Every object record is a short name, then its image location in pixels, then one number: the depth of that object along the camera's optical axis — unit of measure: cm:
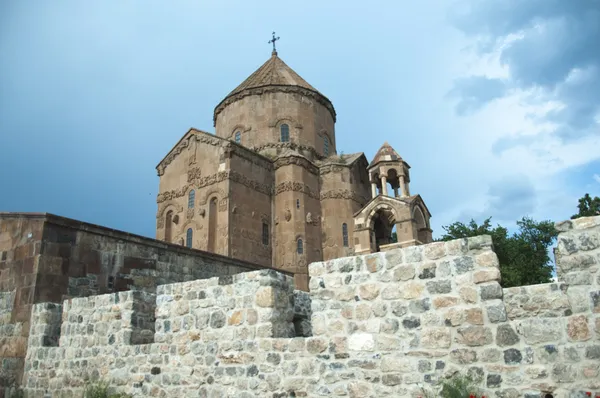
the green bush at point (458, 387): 474
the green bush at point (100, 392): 729
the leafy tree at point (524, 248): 2666
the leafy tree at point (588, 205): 2819
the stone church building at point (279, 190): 2247
